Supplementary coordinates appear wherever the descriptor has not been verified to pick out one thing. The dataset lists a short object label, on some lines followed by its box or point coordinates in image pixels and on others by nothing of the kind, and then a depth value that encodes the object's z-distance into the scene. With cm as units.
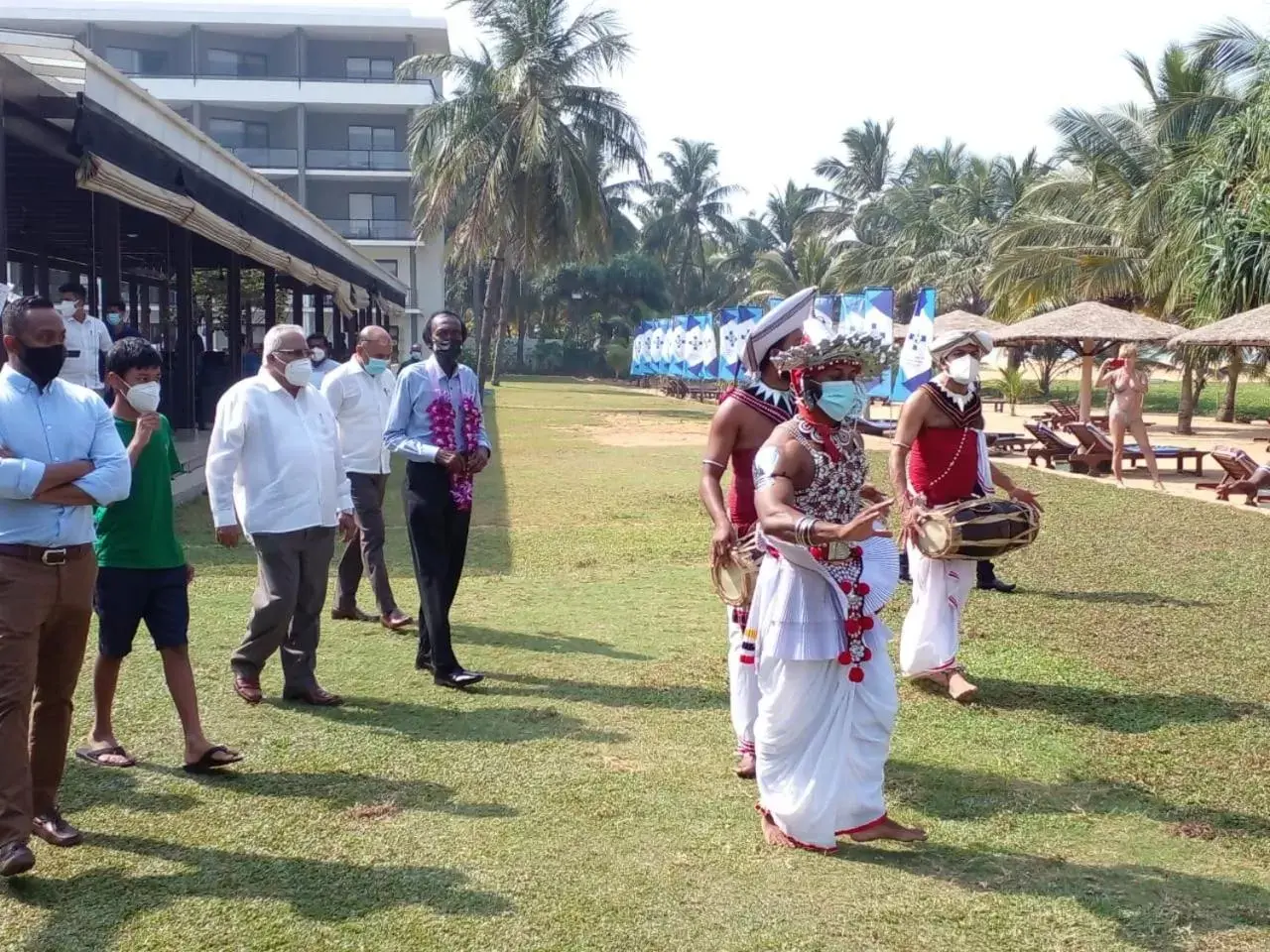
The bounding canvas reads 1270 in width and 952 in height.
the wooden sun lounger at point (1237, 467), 1441
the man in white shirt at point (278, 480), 560
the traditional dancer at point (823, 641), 421
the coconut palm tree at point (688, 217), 6906
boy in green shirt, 473
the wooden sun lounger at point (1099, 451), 1736
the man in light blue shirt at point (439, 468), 620
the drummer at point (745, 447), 480
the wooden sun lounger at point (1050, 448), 1841
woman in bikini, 1570
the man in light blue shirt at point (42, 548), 384
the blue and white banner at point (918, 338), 2189
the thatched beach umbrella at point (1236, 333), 1731
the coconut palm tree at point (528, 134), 3494
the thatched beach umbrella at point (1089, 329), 2116
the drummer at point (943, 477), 623
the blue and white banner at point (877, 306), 2291
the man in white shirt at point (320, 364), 902
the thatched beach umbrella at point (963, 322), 2492
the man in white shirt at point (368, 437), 743
